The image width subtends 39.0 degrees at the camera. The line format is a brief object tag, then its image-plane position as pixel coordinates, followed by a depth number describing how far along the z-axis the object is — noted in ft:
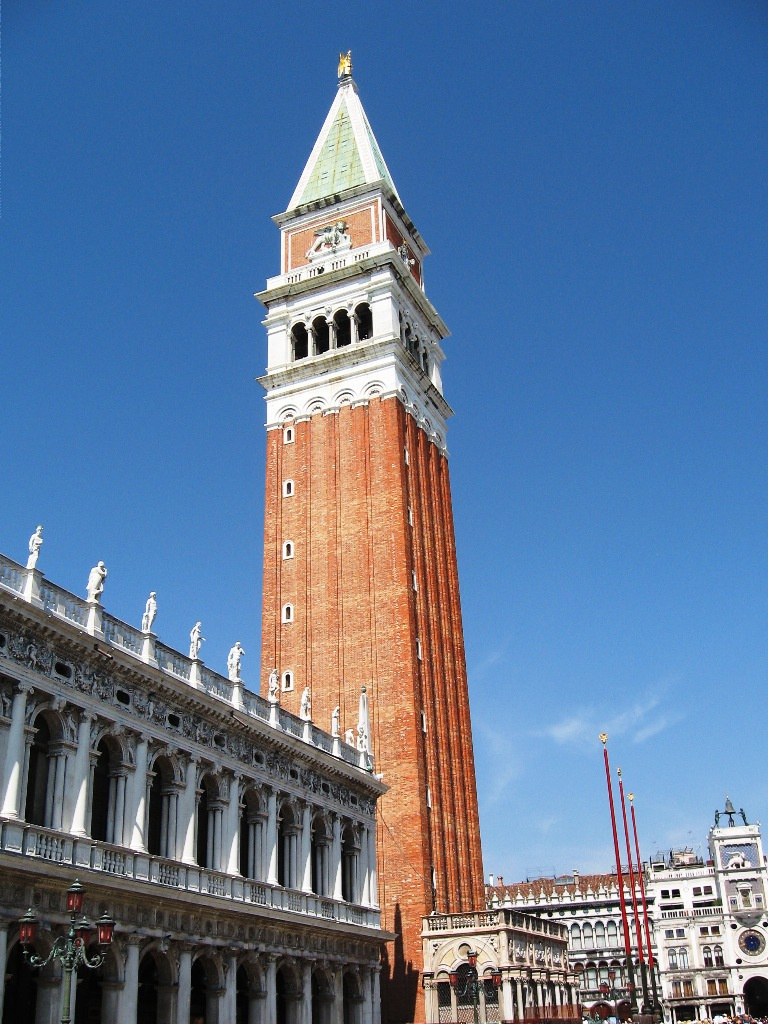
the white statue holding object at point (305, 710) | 125.49
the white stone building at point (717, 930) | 291.99
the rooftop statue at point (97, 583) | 89.61
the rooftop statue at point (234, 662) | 110.93
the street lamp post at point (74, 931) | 59.36
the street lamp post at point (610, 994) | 249.34
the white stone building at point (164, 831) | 78.02
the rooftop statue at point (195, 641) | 103.91
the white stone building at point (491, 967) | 133.39
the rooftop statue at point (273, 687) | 118.46
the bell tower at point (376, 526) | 157.58
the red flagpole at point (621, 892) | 137.14
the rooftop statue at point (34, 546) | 82.23
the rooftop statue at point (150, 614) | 96.81
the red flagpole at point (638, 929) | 148.15
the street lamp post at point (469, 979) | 136.07
